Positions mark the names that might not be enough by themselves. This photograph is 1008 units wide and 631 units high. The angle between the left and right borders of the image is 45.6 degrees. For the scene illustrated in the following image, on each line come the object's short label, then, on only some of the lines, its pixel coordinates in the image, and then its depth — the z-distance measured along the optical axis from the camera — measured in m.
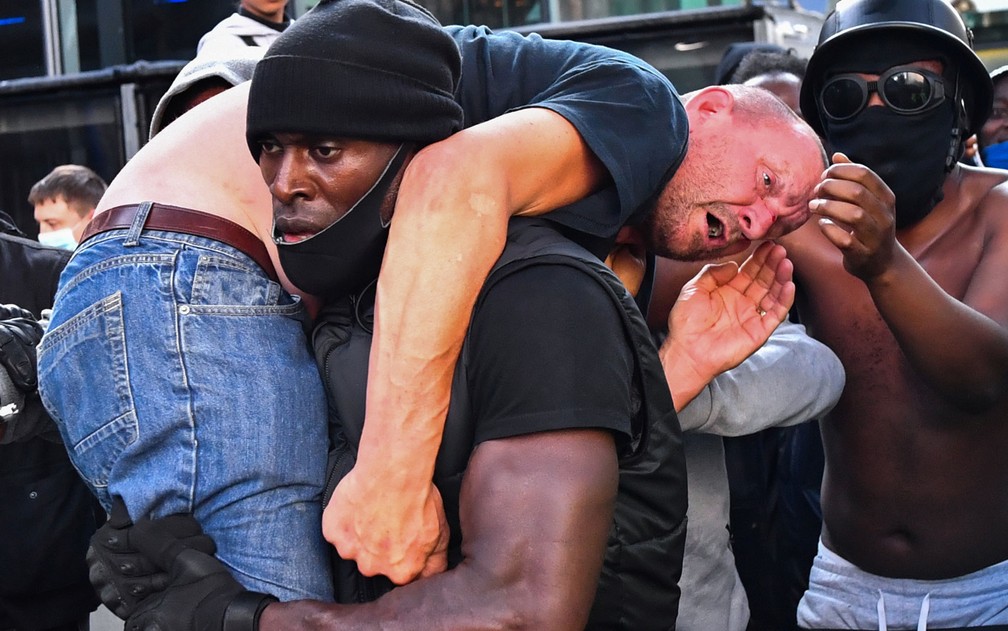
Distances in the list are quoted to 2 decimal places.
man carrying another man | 1.88
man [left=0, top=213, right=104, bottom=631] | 3.91
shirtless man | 3.15
